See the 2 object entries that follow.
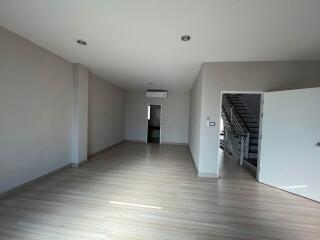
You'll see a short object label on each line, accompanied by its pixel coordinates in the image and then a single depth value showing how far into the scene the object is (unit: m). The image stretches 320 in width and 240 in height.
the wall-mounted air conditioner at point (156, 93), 7.48
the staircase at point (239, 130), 5.02
